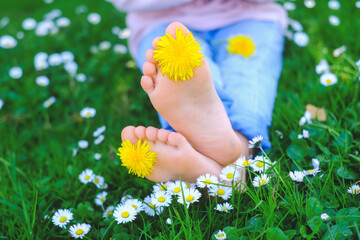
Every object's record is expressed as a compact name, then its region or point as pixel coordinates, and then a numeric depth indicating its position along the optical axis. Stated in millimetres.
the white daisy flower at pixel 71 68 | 719
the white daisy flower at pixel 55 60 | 753
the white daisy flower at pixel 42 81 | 713
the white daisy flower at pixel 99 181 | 492
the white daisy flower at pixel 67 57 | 754
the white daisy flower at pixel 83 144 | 570
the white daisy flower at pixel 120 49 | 789
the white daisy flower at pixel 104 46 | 802
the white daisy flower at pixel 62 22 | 878
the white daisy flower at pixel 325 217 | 381
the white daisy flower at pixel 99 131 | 560
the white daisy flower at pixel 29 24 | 927
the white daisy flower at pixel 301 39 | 718
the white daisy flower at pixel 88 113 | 614
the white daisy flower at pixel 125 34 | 810
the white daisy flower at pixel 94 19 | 895
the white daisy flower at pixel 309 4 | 828
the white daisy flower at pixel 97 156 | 531
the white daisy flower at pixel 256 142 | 444
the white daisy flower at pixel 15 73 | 733
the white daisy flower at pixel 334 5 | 815
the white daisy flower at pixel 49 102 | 669
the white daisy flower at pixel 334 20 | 749
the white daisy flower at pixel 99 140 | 557
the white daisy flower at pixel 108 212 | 463
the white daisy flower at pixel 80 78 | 721
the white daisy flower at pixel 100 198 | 475
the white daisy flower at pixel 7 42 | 851
